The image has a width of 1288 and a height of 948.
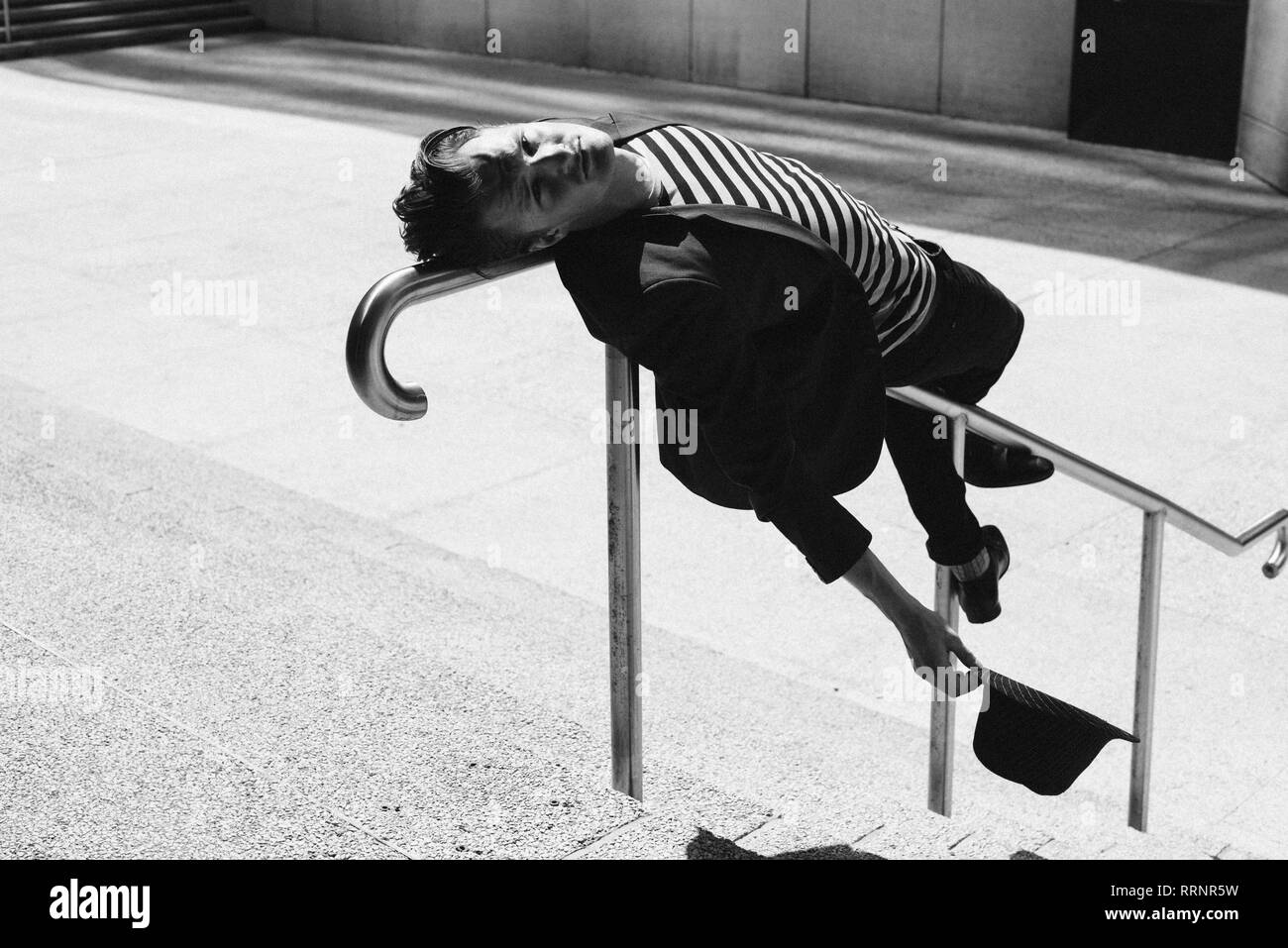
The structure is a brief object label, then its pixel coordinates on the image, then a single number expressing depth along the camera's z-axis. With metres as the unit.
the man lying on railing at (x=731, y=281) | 2.52
